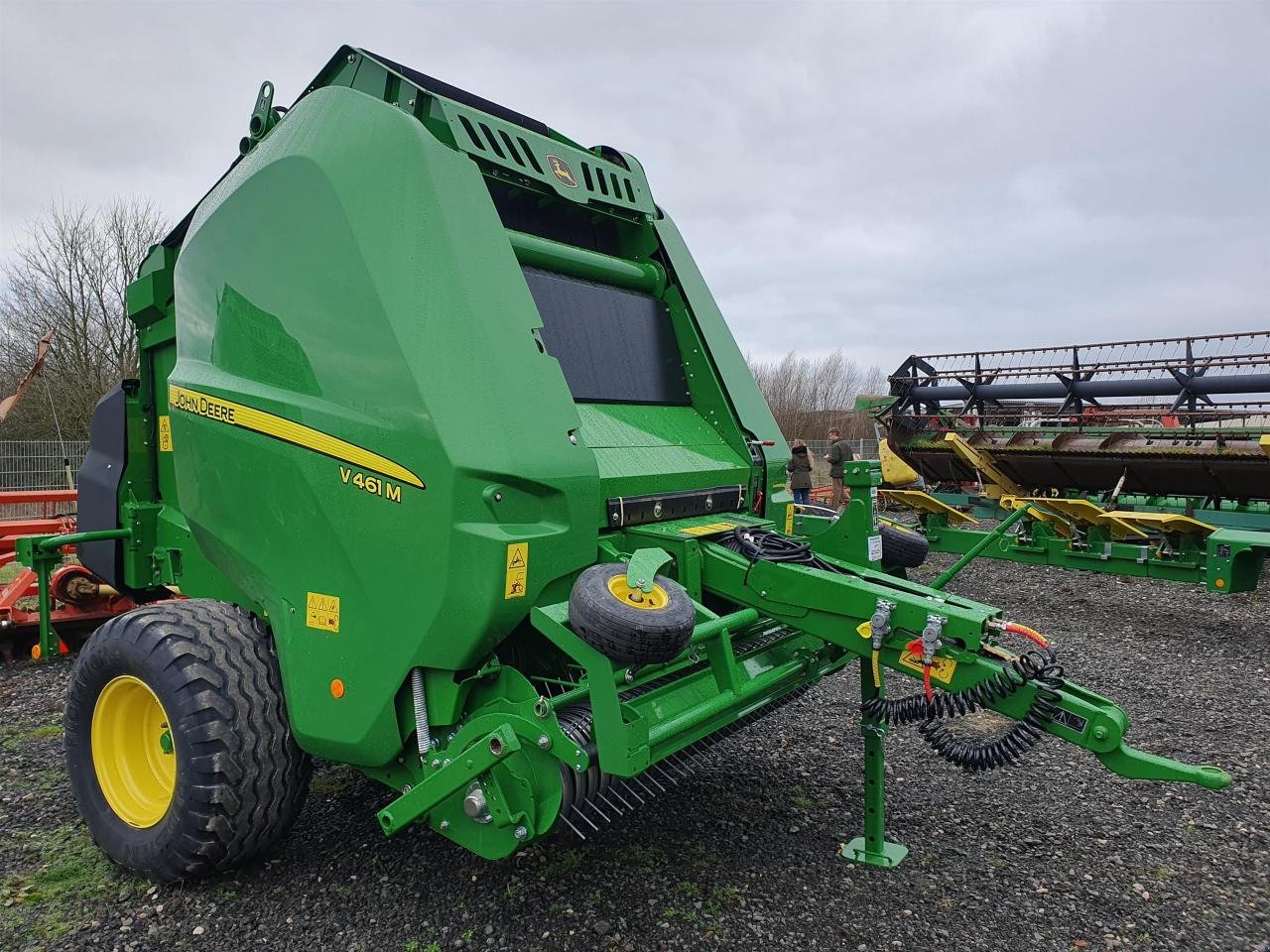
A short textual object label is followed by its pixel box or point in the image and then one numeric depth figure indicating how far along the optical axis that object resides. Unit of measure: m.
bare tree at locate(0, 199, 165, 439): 18.12
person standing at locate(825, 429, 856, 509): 12.88
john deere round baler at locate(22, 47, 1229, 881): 2.29
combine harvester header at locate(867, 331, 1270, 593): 6.52
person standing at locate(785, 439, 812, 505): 12.07
